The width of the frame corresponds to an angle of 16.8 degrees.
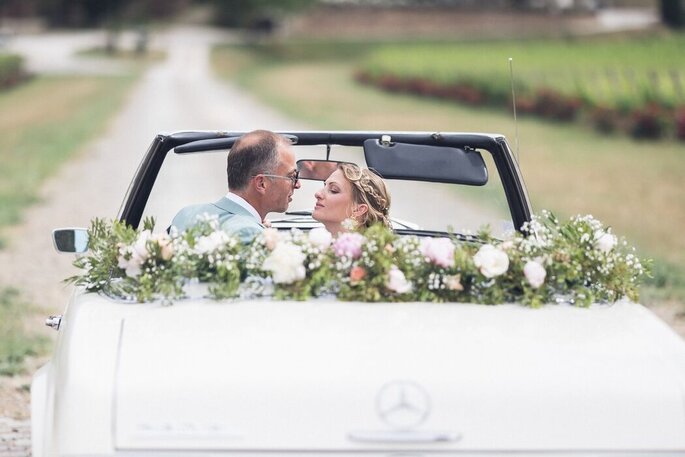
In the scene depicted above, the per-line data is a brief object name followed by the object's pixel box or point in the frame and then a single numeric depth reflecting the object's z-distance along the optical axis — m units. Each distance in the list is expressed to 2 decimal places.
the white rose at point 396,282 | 6.56
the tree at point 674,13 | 130.65
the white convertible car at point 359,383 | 5.51
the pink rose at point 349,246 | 6.71
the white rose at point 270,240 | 6.78
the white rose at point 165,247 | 6.80
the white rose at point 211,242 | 6.82
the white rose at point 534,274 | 6.57
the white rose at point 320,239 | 6.80
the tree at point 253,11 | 153.28
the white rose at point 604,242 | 6.99
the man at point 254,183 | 7.68
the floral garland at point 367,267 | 6.58
